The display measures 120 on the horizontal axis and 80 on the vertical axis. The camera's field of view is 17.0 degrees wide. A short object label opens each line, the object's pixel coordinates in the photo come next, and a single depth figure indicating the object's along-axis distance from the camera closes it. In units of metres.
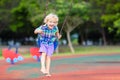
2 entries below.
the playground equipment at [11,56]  15.51
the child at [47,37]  8.10
